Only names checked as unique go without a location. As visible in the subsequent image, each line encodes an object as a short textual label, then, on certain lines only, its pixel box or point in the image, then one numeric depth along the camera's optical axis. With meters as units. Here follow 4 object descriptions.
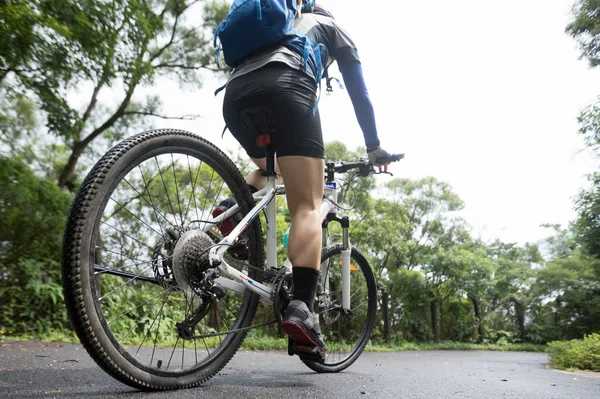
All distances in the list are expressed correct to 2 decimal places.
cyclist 1.74
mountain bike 1.30
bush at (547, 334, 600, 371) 5.19
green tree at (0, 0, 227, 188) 4.23
